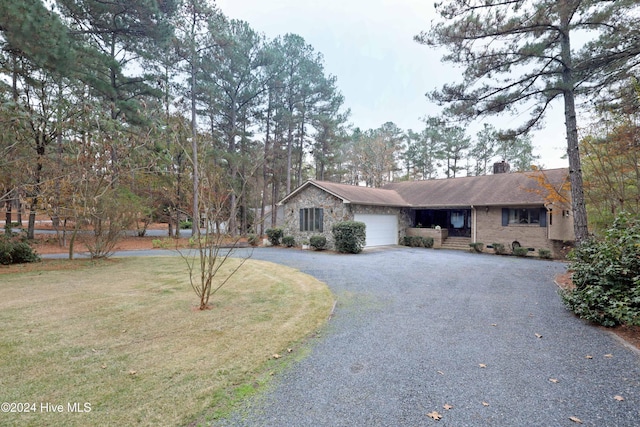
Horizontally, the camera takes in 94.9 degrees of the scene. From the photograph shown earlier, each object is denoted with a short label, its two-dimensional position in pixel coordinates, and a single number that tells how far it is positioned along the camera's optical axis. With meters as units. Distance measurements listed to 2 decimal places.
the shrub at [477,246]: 15.16
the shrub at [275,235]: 18.07
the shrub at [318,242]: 15.41
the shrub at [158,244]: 14.56
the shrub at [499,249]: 14.52
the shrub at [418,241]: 17.00
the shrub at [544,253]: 13.05
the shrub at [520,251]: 13.55
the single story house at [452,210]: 13.44
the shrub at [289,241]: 17.23
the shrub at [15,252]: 9.49
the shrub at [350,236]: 13.92
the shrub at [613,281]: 4.14
